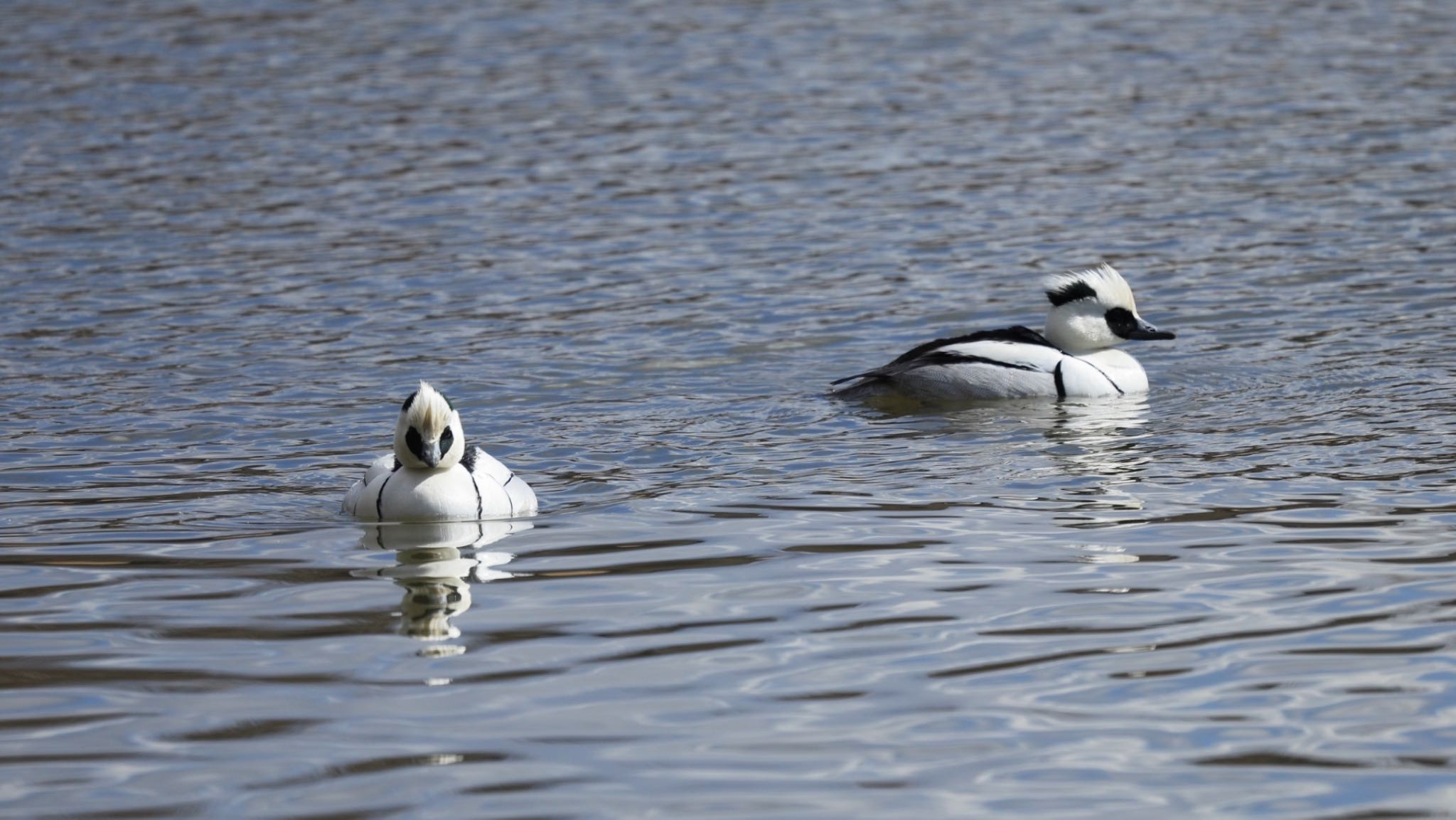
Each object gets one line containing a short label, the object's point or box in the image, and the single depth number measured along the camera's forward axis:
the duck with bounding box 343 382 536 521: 19.72
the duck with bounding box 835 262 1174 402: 26.41
